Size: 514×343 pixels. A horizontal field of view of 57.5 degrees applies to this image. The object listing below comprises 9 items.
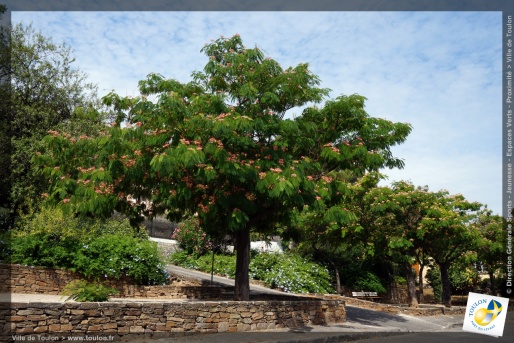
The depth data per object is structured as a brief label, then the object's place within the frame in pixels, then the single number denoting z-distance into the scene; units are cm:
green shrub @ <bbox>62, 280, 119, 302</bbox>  1120
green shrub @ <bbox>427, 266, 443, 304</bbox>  3325
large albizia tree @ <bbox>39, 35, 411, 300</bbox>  1109
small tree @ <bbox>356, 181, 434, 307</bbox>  2116
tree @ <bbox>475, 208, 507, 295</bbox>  2523
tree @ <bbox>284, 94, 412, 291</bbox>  1276
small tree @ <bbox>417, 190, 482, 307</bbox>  2109
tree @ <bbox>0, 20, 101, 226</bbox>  2331
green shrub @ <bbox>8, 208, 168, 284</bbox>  1555
